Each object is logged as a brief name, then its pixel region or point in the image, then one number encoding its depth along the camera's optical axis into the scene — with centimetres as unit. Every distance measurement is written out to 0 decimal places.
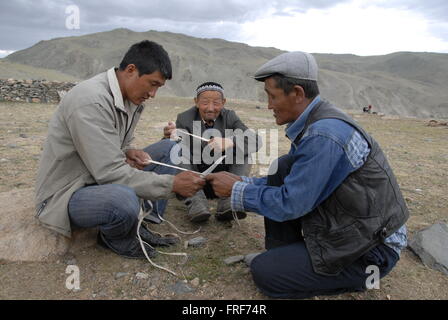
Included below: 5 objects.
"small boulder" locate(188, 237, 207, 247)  326
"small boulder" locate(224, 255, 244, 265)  298
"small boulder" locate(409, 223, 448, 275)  309
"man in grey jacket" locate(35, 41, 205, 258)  254
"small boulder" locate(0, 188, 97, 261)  283
